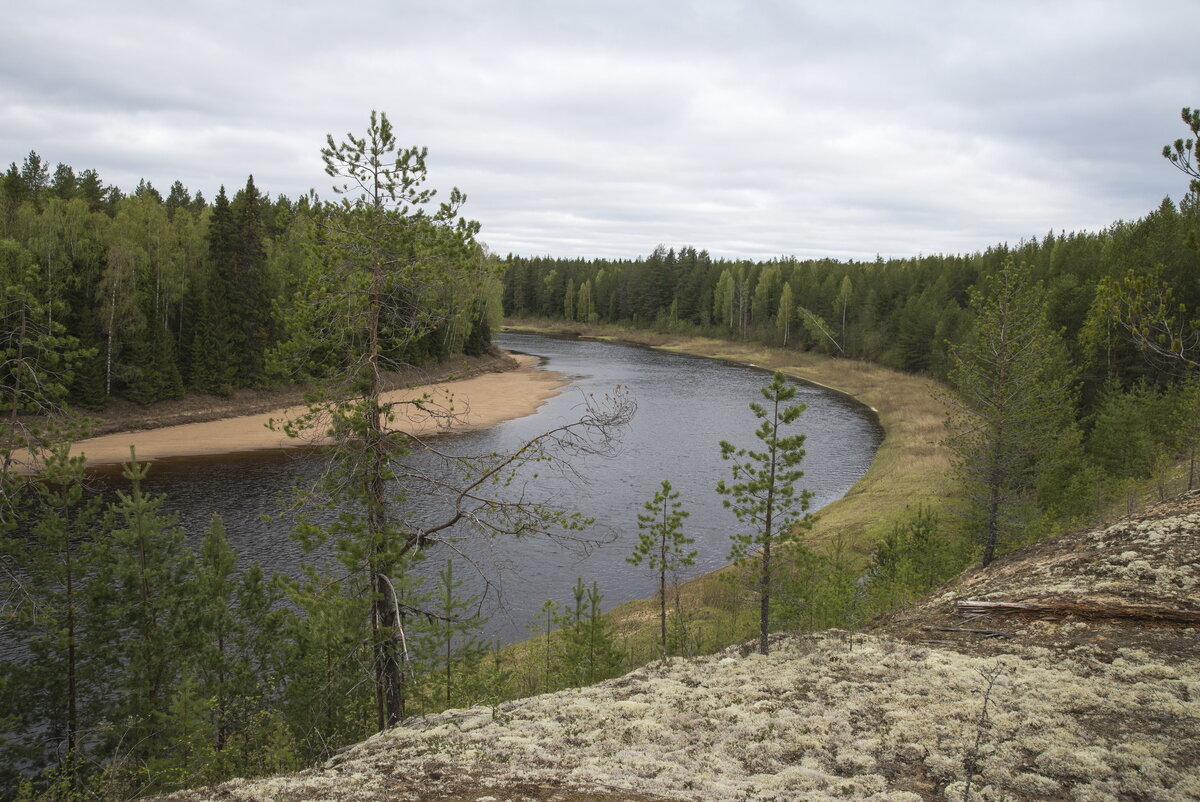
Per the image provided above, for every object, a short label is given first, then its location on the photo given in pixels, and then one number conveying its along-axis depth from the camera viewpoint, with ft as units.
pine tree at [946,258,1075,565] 68.28
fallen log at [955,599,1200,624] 38.83
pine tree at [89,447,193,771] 44.21
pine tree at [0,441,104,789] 41.63
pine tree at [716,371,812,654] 47.47
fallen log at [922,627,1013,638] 42.22
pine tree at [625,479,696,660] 56.90
